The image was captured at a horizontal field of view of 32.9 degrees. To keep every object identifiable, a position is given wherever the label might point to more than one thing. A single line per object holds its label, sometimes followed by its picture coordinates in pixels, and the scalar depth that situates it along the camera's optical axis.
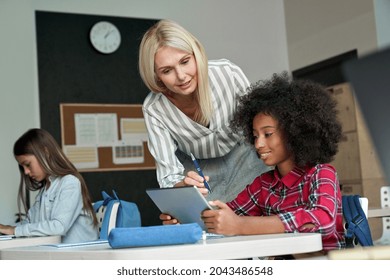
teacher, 2.15
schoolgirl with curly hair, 1.74
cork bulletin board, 6.14
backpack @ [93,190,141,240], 2.83
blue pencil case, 1.40
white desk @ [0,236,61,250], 2.58
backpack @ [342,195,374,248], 1.82
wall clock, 6.25
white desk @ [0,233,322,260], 1.33
